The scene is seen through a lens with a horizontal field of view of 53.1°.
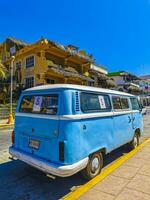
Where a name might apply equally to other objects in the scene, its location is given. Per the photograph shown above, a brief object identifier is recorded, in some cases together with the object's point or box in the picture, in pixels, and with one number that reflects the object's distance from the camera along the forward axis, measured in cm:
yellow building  1689
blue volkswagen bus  275
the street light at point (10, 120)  1142
